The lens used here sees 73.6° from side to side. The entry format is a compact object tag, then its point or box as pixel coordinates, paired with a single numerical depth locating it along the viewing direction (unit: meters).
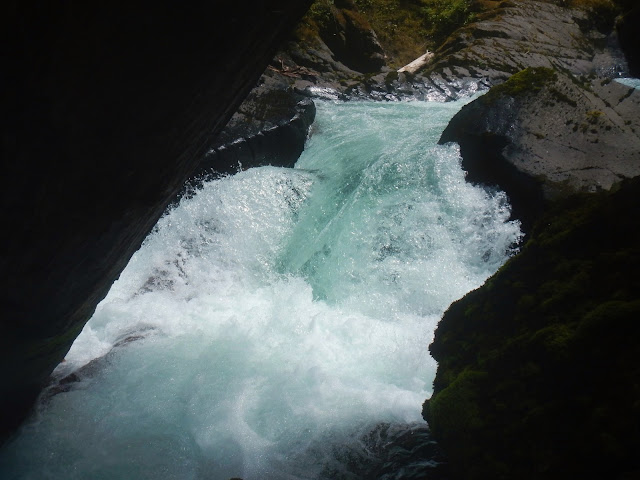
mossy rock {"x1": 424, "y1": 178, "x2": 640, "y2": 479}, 2.03
